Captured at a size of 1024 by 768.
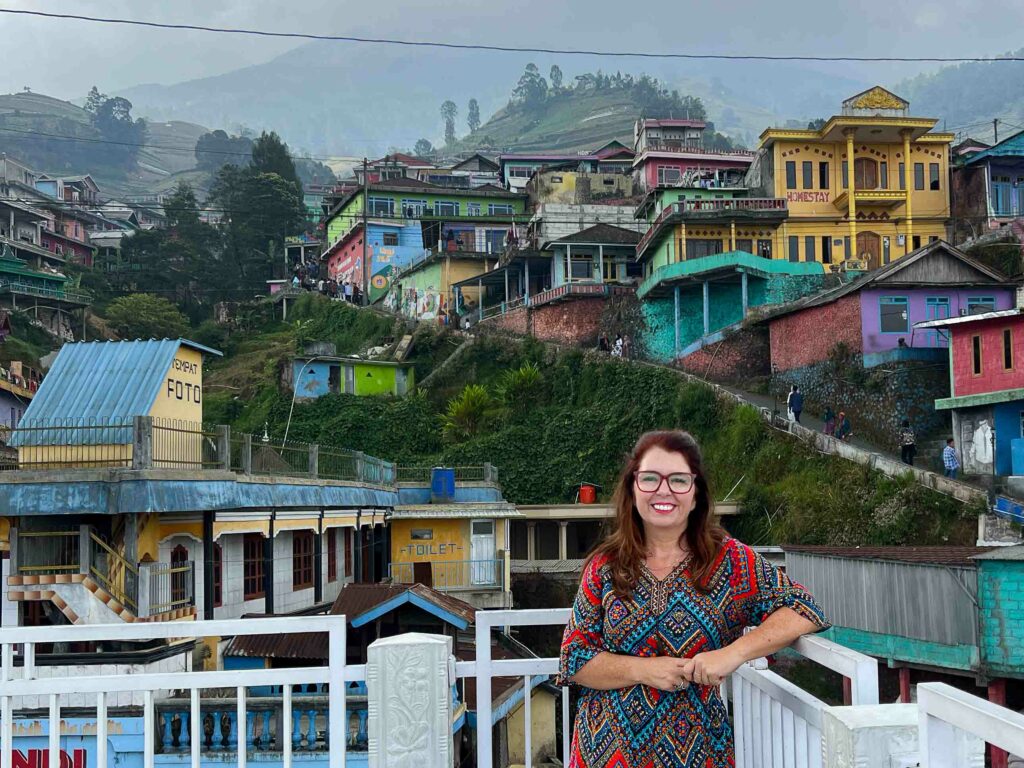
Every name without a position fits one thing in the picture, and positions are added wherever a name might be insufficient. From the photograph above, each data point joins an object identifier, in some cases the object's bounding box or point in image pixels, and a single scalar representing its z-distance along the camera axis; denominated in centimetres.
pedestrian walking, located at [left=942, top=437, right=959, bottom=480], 2453
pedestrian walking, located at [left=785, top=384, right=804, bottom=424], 2977
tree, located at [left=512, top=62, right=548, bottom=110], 19375
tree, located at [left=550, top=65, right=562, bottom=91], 19488
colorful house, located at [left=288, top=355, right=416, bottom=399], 4459
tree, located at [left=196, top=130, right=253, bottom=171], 15175
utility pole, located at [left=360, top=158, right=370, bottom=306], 5788
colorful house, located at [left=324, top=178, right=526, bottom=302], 5925
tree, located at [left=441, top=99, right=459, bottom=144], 19529
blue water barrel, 2875
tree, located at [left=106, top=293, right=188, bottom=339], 5413
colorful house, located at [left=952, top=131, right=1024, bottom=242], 4078
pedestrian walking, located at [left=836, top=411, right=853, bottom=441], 2857
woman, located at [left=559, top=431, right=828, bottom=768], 356
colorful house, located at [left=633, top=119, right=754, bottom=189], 5453
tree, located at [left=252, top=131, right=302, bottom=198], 7862
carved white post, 393
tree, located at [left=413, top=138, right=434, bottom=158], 17624
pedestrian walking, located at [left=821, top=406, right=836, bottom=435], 2880
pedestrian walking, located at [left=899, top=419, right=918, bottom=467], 2562
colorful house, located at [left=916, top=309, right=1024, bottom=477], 2322
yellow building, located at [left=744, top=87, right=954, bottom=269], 4191
